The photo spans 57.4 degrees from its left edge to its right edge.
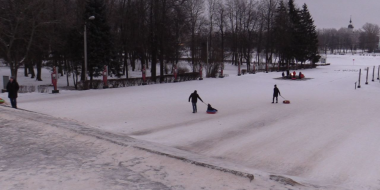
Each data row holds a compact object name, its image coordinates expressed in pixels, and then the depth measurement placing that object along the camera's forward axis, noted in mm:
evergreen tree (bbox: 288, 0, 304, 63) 73500
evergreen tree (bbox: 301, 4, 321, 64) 74875
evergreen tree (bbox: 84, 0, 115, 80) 37000
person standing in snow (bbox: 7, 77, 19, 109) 17750
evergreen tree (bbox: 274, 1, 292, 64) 72562
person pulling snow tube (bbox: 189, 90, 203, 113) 19673
